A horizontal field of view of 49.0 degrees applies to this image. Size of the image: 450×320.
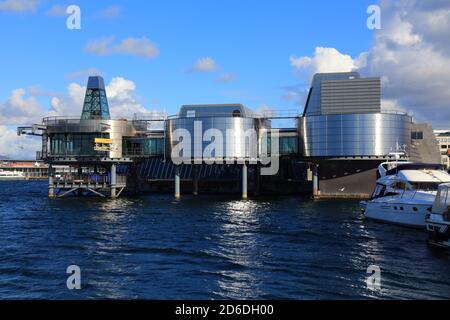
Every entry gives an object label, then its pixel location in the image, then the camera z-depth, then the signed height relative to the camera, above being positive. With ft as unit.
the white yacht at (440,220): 131.34 -15.85
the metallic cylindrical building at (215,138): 331.36 +16.80
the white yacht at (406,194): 170.40 -11.79
